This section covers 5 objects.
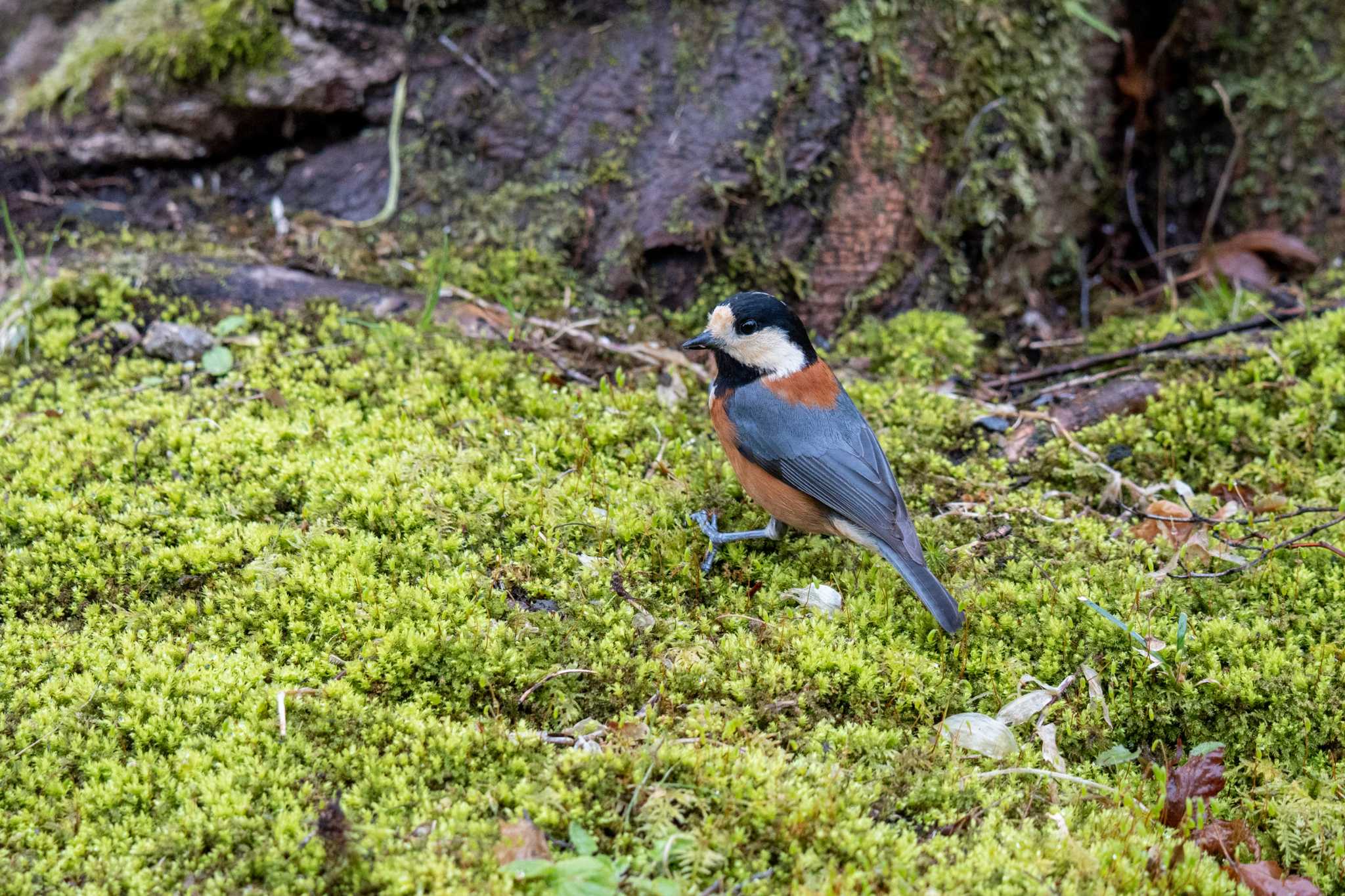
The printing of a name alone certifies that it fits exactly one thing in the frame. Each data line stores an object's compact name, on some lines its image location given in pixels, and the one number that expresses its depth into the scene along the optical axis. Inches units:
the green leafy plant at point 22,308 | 407.2
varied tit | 311.3
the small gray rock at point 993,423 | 404.8
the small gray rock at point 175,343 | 408.2
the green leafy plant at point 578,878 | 199.9
